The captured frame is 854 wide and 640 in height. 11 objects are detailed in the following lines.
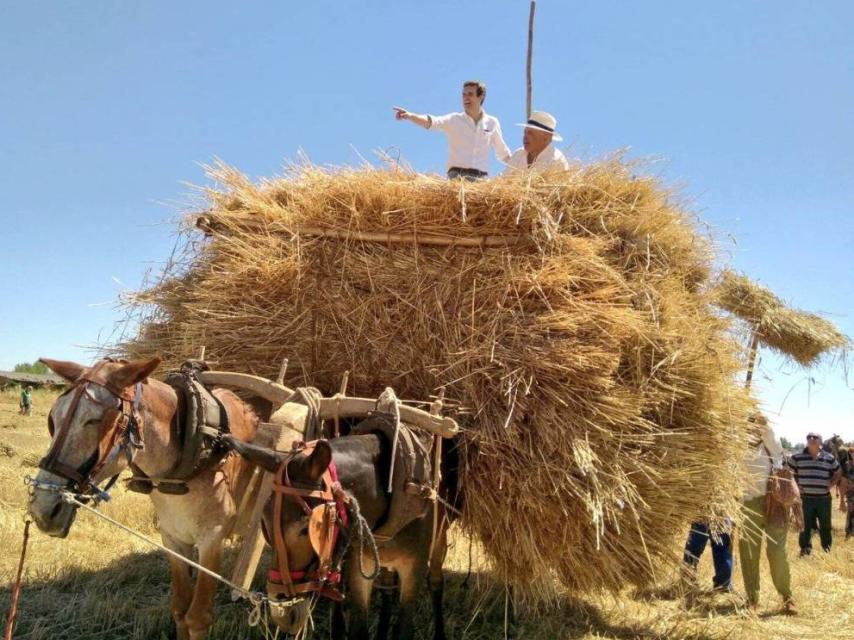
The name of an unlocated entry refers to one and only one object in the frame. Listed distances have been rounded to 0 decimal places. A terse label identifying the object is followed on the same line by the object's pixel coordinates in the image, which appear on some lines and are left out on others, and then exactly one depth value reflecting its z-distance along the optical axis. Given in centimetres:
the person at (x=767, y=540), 562
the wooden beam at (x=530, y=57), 734
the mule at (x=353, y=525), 238
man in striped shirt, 896
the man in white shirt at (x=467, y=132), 599
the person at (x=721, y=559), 586
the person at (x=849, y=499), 1148
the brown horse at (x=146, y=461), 269
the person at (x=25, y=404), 2313
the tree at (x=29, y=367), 5584
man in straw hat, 561
